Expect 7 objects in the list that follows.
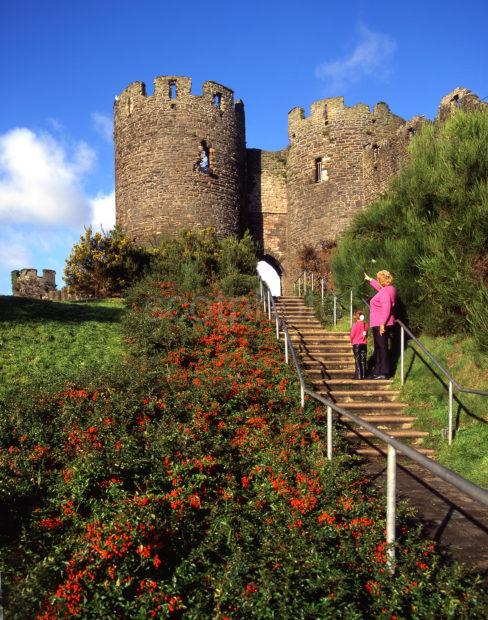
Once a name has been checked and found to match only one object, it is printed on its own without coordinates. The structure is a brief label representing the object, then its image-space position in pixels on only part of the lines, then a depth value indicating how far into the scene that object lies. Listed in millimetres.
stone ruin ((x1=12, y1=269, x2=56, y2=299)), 23906
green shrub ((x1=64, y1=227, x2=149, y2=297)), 18781
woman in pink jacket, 9453
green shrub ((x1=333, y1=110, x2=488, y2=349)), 8922
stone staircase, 7598
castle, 24016
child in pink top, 9477
